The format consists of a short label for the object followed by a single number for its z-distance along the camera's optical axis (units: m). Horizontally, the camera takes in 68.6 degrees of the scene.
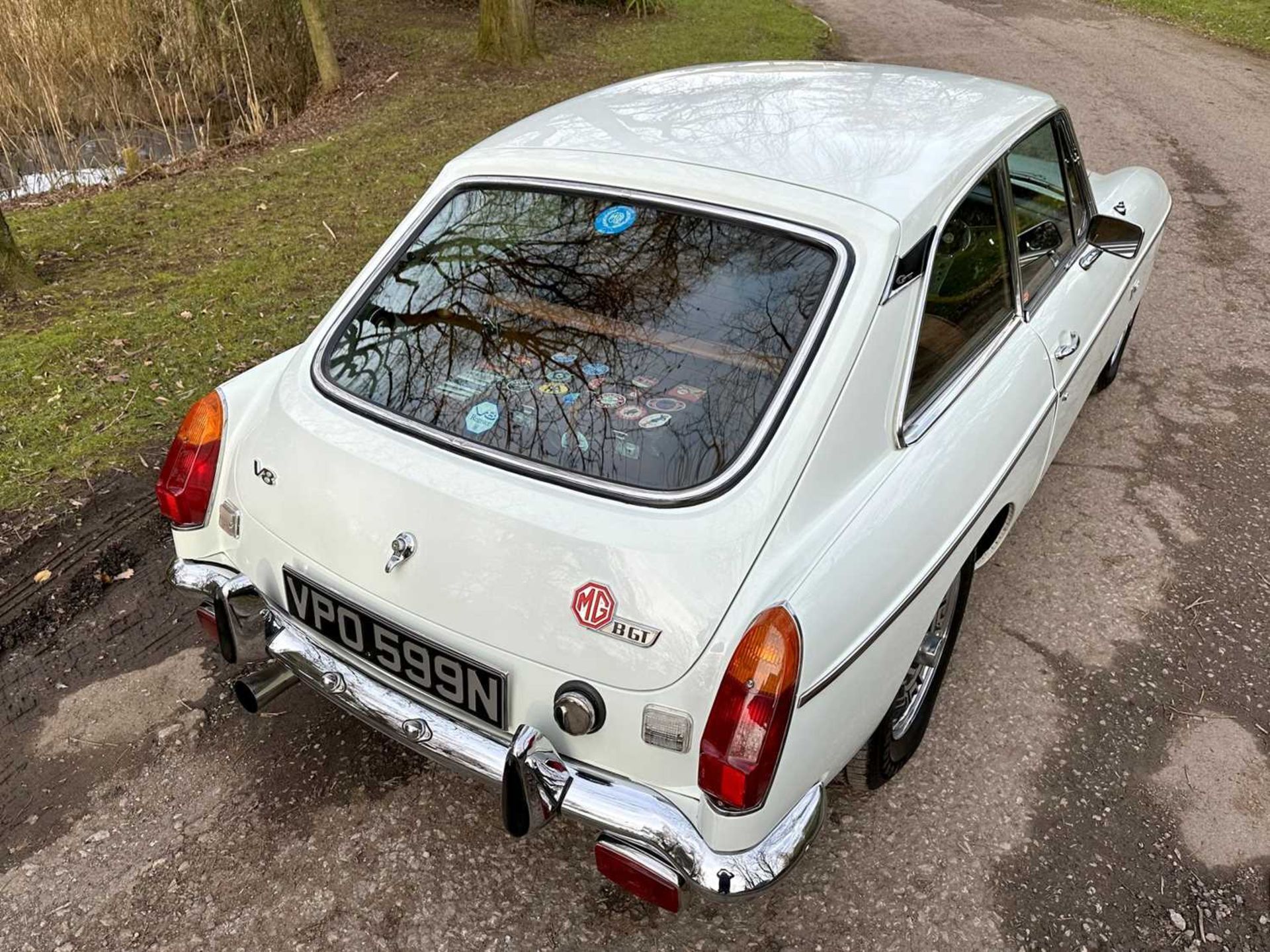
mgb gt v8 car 1.95
